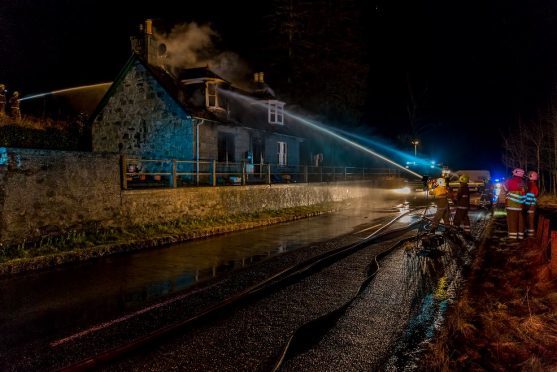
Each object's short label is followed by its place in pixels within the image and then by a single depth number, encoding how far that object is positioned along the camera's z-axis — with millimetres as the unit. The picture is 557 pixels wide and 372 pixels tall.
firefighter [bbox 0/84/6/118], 18938
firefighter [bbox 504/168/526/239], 11328
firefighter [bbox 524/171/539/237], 11625
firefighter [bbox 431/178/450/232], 12523
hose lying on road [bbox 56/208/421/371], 4746
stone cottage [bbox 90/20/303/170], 21219
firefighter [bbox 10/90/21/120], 19111
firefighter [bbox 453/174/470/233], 13352
